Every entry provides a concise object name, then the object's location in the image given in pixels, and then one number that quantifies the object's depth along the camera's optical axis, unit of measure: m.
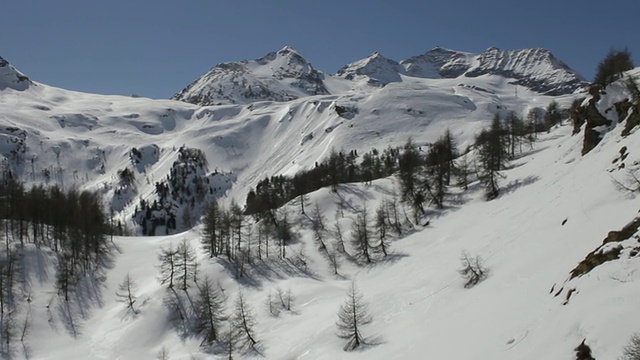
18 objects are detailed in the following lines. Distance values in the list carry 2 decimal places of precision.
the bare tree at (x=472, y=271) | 38.31
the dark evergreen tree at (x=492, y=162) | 71.06
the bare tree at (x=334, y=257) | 68.19
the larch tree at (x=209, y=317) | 53.03
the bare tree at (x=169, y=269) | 65.50
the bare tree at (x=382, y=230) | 67.61
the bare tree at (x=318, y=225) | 76.19
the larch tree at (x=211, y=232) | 74.44
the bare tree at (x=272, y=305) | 55.42
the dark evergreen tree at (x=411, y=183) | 78.38
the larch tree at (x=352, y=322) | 39.10
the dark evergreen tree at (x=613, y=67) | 63.56
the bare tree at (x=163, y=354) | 51.29
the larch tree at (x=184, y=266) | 64.88
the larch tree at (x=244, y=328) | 49.31
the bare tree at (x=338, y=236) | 73.12
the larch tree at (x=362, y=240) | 68.38
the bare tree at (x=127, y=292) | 63.45
